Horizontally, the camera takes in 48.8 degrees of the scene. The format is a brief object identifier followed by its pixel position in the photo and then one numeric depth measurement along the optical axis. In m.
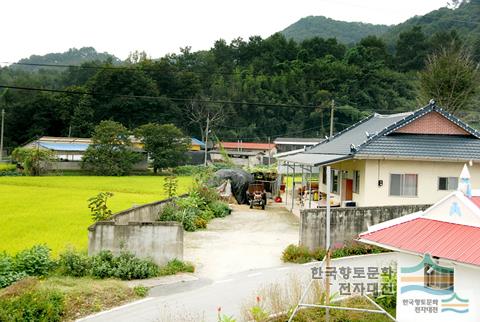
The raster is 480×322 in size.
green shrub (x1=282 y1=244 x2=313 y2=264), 15.63
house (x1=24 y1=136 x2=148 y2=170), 53.19
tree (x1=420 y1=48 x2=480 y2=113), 35.75
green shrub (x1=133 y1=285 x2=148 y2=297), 12.17
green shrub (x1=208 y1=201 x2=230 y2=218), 24.86
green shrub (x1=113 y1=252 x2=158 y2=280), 13.45
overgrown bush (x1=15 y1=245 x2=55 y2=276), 13.05
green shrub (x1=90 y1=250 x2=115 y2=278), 13.38
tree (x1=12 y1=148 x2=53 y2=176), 47.34
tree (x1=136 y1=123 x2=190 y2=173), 53.16
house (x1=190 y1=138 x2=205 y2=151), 71.20
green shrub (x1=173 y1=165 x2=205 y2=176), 52.42
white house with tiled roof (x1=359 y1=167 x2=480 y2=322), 8.60
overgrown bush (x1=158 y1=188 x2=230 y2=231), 20.98
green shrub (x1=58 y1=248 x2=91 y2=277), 13.27
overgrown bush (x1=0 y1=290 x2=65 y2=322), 9.75
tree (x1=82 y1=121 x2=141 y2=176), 50.51
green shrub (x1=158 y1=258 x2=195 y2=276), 14.06
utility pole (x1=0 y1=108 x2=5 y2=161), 62.31
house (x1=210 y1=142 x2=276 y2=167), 66.56
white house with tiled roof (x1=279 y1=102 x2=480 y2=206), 21.11
